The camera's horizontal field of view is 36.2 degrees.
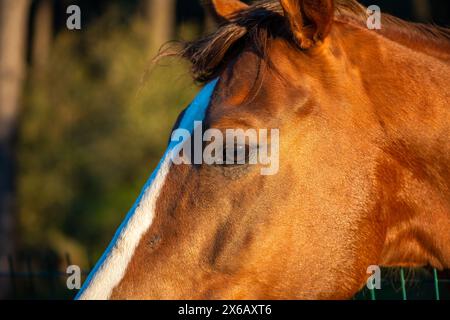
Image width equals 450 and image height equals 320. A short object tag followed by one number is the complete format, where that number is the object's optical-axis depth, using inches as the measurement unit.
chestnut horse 100.5
